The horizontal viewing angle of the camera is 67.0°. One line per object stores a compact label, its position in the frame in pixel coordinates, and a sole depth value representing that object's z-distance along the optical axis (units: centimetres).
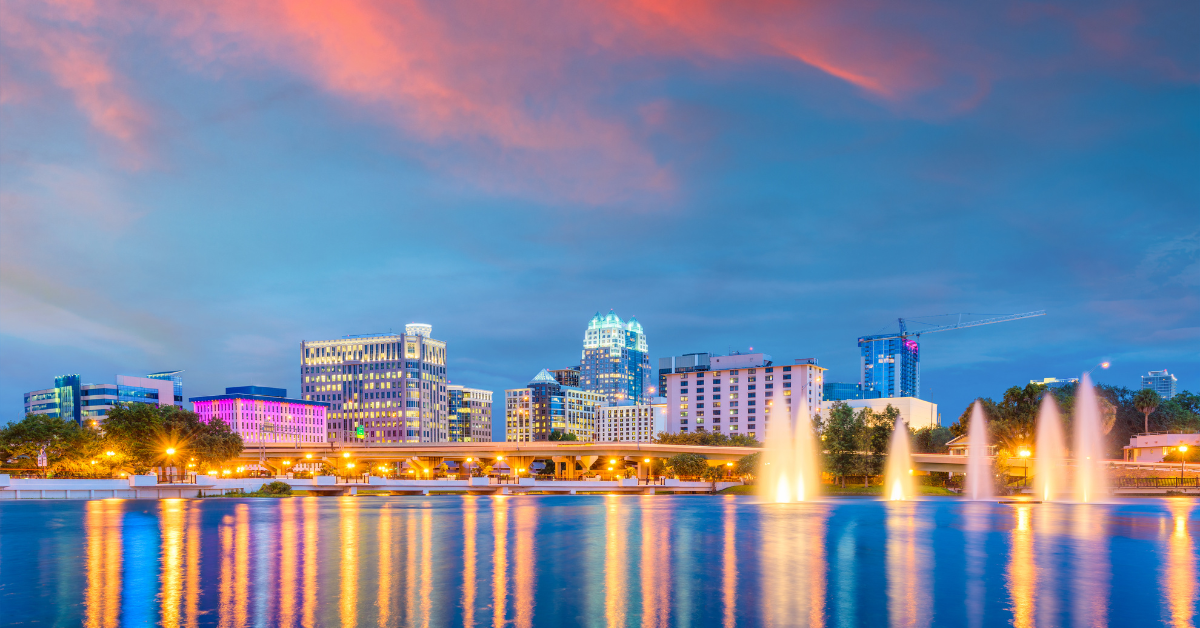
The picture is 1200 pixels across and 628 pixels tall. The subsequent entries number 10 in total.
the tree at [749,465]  14300
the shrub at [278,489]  12175
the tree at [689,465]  15325
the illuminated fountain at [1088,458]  9828
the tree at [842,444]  12962
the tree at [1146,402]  17412
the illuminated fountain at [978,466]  11429
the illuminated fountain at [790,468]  11232
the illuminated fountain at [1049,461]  9994
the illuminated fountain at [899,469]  12350
